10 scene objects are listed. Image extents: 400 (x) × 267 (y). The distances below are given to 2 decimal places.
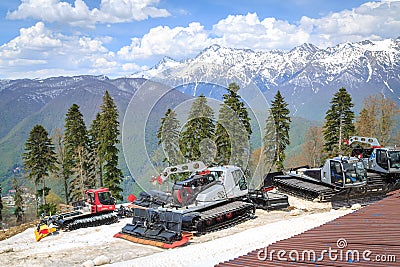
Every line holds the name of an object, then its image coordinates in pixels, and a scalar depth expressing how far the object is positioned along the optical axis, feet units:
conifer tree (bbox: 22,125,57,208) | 129.80
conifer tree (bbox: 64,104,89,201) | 135.74
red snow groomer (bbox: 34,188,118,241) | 72.74
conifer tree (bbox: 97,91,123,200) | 125.70
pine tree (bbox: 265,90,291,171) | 130.53
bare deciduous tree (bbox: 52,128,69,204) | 144.05
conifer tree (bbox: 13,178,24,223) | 151.53
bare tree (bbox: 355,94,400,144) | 163.36
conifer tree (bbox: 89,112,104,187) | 139.74
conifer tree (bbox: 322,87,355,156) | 136.15
